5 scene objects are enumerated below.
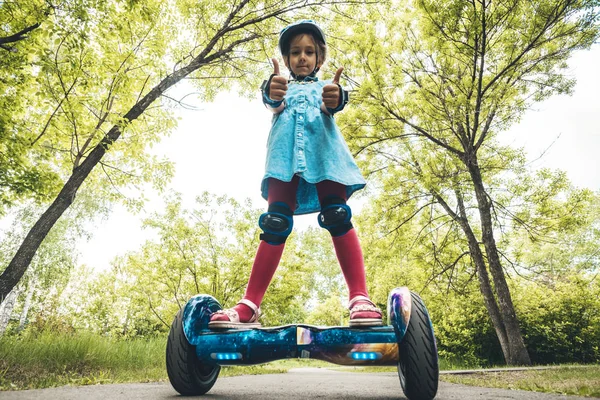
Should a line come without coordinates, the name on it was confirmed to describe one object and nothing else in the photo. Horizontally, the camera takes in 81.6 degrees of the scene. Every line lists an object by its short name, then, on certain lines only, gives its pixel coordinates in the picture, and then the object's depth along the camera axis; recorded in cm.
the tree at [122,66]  482
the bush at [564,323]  952
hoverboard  146
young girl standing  195
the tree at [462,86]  666
